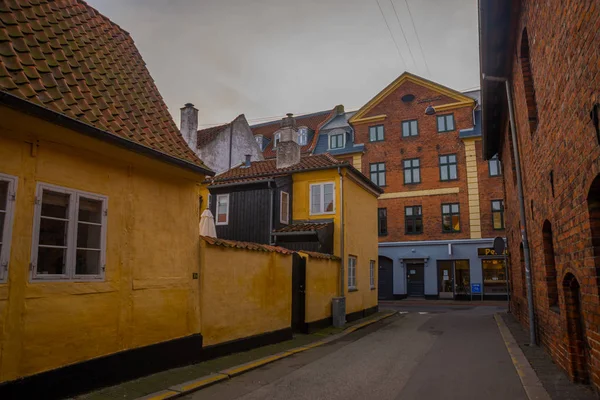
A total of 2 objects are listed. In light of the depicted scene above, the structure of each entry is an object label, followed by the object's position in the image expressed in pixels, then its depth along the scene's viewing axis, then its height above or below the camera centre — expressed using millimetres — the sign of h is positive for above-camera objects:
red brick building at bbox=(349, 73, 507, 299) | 28078 +4694
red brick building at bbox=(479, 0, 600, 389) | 4746 +1576
